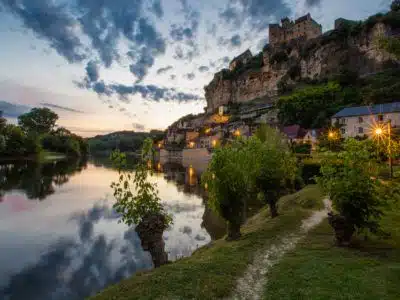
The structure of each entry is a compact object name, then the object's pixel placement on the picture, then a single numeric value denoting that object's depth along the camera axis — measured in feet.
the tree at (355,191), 30.30
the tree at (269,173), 51.78
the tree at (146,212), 31.99
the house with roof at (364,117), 161.22
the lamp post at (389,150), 26.55
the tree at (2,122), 248.32
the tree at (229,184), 40.16
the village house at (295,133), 208.34
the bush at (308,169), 108.06
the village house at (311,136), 193.34
